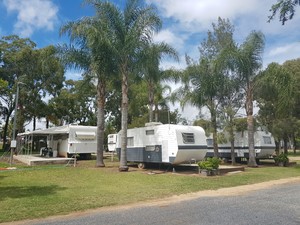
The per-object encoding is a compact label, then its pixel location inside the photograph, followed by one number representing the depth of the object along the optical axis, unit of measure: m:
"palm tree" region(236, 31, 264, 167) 21.11
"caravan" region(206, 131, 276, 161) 23.14
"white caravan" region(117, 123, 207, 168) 16.31
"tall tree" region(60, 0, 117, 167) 16.16
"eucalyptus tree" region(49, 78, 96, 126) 38.25
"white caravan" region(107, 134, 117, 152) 26.44
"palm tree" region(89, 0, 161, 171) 16.69
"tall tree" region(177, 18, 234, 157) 21.88
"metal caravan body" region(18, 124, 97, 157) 23.28
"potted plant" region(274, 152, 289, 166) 21.78
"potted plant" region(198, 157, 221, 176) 15.20
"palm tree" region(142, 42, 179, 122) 17.38
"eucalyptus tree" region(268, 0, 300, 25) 7.03
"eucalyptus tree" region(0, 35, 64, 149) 35.06
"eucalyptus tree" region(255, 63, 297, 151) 20.59
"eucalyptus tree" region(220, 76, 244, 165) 22.08
